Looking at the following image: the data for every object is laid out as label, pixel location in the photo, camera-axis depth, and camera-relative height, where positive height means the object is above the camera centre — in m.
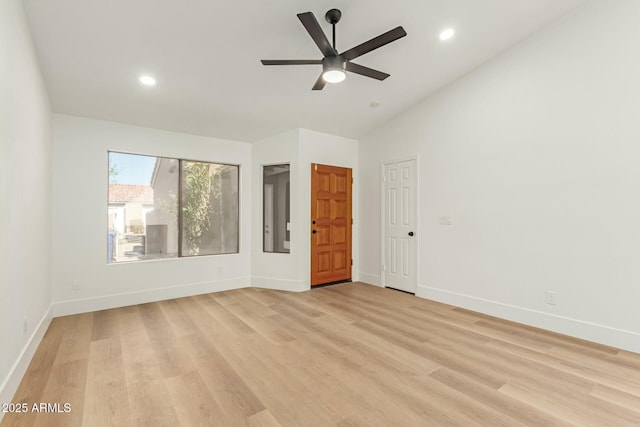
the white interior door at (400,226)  4.79 -0.18
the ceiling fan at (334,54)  2.24 +1.43
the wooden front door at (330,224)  5.07 -0.15
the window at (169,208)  4.21 +0.13
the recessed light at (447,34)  3.21 +2.05
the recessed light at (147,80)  3.22 +1.55
